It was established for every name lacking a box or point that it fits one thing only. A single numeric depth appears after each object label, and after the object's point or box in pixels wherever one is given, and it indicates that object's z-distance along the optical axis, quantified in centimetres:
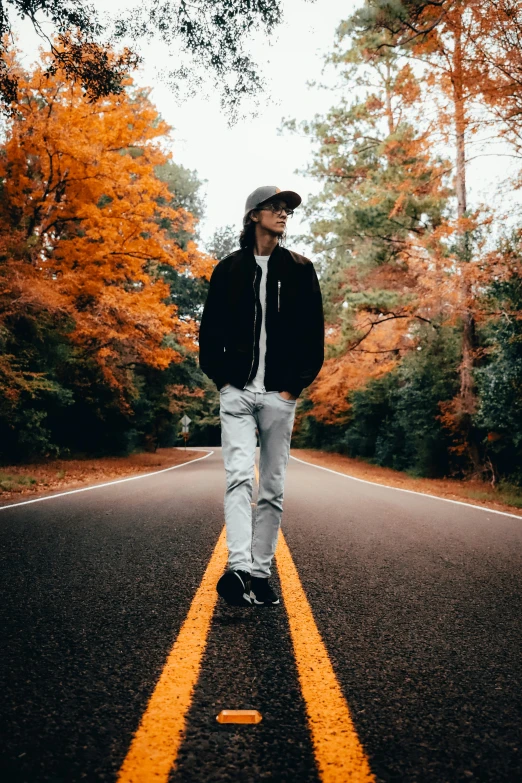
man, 288
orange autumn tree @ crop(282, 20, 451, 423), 1488
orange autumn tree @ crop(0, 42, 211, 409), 1252
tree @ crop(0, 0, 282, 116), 789
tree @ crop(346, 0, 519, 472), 970
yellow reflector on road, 168
